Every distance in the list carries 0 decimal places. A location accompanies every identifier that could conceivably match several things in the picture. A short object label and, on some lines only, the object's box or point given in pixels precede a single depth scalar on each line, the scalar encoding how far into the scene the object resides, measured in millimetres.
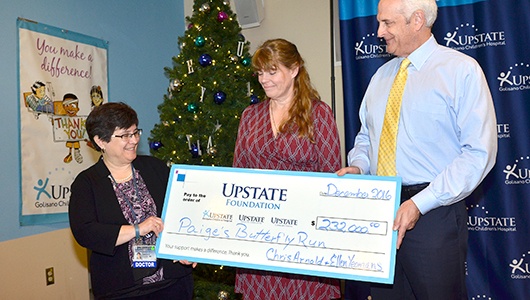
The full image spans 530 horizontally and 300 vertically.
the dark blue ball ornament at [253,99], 4434
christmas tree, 4309
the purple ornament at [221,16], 4465
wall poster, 3926
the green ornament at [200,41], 4434
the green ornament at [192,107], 4371
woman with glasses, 2258
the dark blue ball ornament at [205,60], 4375
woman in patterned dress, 2398
